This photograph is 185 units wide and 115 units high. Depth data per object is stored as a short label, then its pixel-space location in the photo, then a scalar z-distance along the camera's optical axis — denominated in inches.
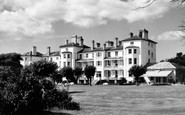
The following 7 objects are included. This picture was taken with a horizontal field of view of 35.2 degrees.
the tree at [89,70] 2760.8
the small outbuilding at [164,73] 2596.0
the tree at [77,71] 2965.1
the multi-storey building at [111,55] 2866.6
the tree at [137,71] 2335.1
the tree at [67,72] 2760.8
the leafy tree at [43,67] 1517.3
